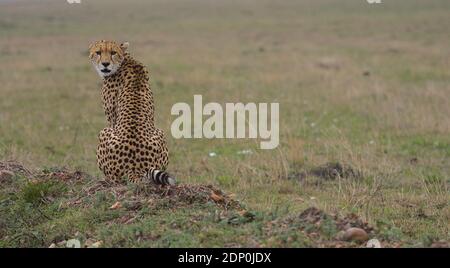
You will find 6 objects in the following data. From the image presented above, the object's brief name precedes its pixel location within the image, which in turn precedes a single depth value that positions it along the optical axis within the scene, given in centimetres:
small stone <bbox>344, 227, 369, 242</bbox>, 996
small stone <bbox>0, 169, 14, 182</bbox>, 1365
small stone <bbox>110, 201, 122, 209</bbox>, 1159
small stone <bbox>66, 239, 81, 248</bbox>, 1049
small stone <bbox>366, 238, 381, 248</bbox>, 985
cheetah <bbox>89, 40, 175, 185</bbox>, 1273
